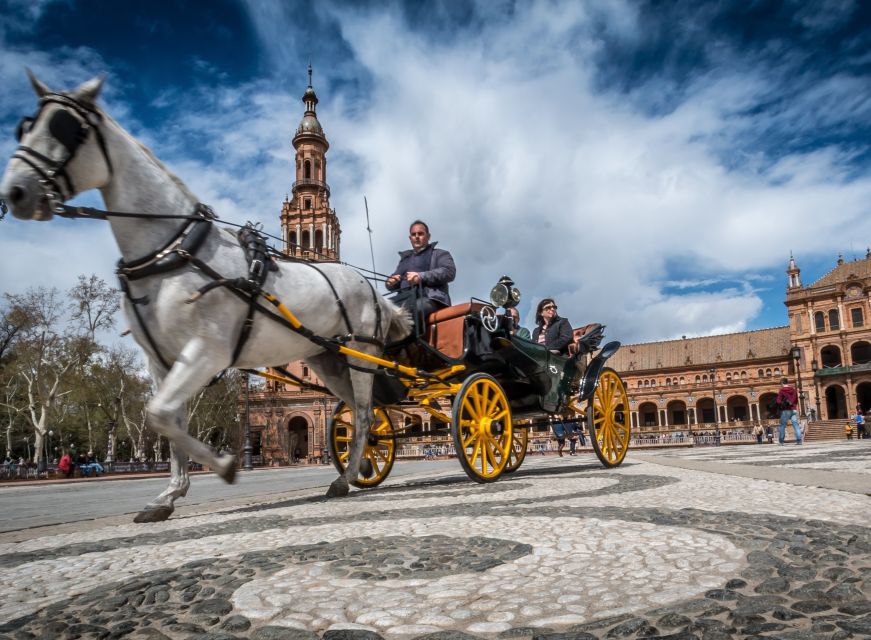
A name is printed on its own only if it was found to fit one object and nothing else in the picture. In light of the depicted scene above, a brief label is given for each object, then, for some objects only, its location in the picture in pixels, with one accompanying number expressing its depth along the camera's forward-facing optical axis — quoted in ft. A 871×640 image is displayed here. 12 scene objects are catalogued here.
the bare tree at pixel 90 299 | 91.81
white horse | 11.22
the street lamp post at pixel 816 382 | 180.66
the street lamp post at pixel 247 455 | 98.68
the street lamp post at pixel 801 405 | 171.71
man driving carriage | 19.27
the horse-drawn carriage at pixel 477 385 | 18.49
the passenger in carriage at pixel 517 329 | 24.23
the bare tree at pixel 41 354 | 88.69
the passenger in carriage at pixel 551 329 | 24.79
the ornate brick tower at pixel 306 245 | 181.16
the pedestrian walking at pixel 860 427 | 103.25
